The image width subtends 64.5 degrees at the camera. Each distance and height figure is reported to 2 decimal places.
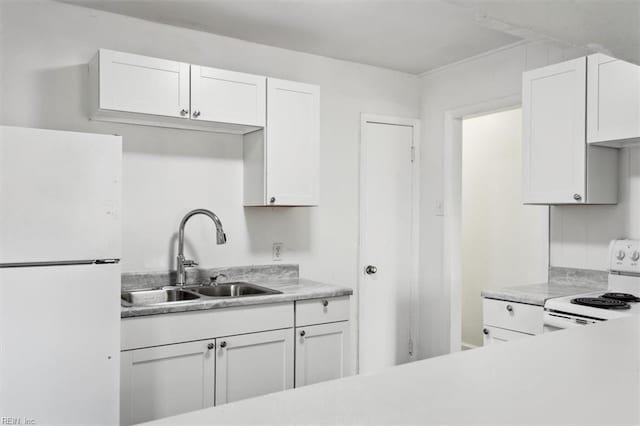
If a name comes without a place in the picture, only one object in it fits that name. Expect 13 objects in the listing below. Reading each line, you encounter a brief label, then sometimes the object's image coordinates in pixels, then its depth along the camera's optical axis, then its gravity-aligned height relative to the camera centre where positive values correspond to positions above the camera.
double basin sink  2.88 -0.46
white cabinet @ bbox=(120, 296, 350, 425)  2.39 -0.73
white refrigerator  1.99 -0.26
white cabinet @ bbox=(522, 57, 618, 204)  2.71 +0.39
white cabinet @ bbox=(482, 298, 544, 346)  2.65 -0.56
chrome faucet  2.99 -0.14
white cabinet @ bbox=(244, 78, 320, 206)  3.11 +0.41
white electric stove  2.36 -0.41
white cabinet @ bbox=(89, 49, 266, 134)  2.64 +0.67
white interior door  3.88 -0.22
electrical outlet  3.47 -0.25
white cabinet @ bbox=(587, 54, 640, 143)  2.48 +0.60
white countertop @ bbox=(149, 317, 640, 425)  0.65 -0.26
